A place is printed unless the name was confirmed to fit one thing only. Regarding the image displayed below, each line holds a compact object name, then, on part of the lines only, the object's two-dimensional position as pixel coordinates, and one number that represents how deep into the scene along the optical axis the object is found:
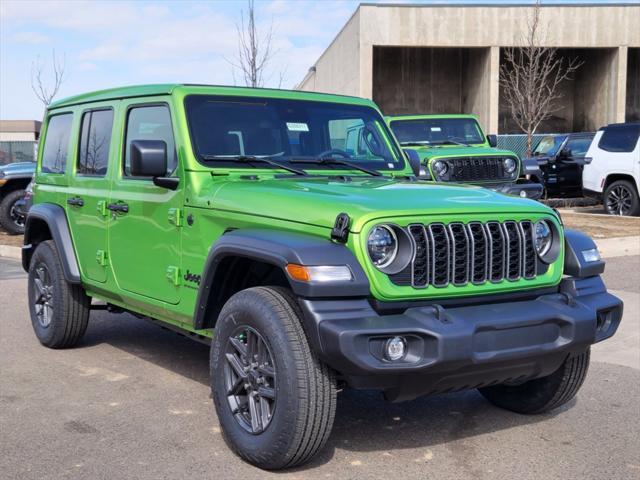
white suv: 16.17
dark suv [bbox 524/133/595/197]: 19.75
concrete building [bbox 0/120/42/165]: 55.62
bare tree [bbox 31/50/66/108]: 31.10
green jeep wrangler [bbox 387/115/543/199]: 13.07
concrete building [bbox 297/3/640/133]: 34.50
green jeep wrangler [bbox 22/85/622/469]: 3.88
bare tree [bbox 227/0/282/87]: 21.42
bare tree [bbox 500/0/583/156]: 26.52
